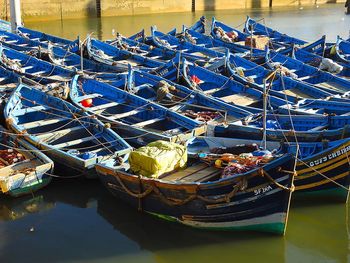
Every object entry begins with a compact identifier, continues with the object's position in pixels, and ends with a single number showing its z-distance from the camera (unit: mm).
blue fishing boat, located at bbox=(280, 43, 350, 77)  19969
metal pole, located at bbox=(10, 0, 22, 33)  28719
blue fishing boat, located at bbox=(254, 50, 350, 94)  18094
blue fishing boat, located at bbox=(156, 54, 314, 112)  16516
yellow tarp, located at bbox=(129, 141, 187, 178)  11172
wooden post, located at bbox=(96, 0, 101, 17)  48031
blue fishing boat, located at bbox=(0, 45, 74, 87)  18734
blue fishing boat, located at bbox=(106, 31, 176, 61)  23359
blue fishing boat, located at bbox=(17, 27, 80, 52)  23562
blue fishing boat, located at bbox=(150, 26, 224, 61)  23052
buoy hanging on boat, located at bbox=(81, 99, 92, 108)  15992
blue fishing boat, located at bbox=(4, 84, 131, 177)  12625
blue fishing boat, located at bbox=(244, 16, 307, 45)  26875
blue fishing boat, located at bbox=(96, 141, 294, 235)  10062
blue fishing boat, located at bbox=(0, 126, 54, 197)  11938
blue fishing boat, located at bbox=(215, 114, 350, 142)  12438
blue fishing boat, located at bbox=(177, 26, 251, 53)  24611
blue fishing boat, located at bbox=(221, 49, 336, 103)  16984
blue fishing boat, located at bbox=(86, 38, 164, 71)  21281
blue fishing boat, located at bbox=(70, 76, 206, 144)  13656
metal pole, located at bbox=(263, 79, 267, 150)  11119
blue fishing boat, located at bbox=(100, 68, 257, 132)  14953
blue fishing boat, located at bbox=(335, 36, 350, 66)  21870
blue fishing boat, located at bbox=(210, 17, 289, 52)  24781
